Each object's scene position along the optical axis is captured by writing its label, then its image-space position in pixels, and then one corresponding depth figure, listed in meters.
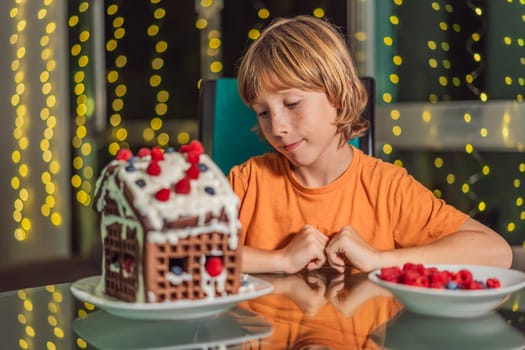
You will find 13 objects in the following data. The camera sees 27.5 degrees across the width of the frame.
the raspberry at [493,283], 1.23
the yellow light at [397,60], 2.98
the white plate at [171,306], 1.14
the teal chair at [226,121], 1.91
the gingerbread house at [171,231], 1.16
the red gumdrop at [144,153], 1.26
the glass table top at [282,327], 1.12
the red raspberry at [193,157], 1.22
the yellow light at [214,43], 3.55
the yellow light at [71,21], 3.81
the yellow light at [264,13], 3.41
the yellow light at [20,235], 3.76
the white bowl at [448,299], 1.17
